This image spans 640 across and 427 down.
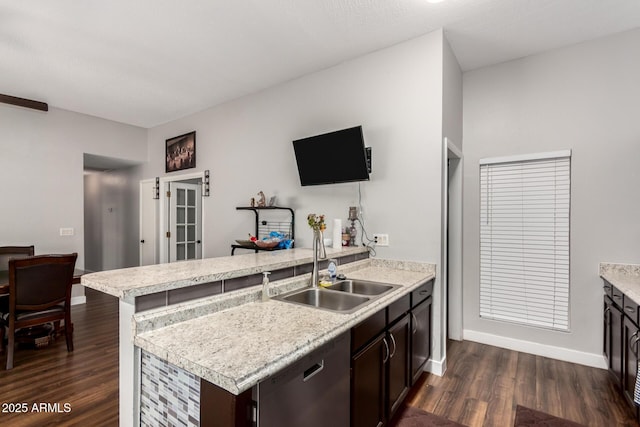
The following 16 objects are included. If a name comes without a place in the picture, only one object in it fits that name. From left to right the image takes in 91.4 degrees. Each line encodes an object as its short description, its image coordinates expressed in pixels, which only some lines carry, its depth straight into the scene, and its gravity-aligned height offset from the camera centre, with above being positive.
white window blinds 2.93 -0.28
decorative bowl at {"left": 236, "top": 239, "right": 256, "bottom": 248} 3.51 -0.37
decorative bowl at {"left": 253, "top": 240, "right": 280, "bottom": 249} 3.24 -0.34
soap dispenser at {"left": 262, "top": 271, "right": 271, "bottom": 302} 1.74 -0.43
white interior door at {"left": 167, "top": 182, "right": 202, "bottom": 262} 5.39 -0.19
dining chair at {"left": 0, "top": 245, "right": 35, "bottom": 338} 3.71 -0.49
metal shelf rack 3.62 -0.18
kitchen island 1.04 -0.50
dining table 2.69 -0.67
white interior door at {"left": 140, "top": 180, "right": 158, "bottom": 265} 5.39 -0.21
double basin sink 1.93 -0.55
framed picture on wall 4.84 +0.94
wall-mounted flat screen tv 2.87 +0.52
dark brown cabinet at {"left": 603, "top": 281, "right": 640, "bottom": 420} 1.89 -0.88
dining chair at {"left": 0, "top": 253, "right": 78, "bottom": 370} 2.68 -0.74
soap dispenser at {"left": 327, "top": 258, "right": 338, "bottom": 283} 2.24 -0.43
